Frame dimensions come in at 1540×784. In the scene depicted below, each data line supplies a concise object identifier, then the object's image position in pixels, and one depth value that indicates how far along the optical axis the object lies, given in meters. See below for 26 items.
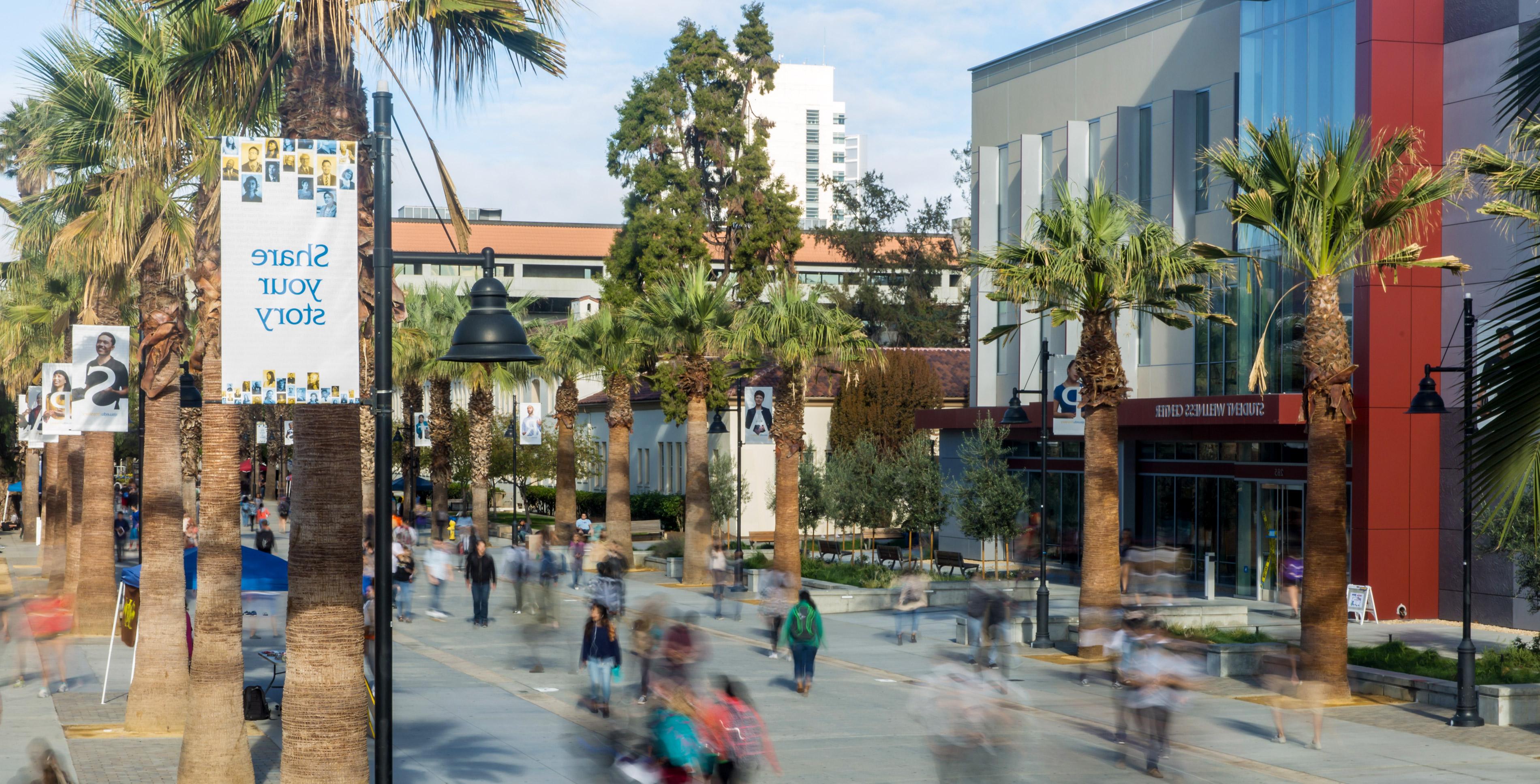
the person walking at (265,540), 36.72
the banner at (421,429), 46.31
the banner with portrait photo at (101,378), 16.97
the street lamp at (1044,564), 23.08
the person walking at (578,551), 34.34
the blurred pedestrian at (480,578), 26.70
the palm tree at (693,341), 33.19
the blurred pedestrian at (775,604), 22.86
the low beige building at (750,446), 54.22
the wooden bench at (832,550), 40.04
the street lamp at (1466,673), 16.17
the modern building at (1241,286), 26.11
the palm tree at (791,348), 30.09
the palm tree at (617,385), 38.03
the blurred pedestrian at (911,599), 23.53
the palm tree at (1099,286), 21.14
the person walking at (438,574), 29.84
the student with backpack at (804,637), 18.77
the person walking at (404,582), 27.33
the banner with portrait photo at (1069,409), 24.00
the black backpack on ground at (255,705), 16.17
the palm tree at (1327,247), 17.92
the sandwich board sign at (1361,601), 25.91
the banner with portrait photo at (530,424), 42.81
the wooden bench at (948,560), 33.97
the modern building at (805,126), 146.75
